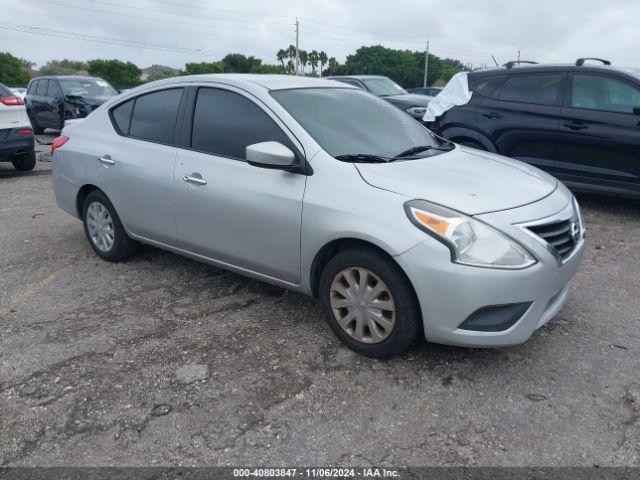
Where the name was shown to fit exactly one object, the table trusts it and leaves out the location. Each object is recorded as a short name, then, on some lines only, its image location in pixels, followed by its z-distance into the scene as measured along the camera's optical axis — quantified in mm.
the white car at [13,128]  8688
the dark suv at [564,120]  6066
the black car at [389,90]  10142
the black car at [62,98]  13219
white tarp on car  7199
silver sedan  2910
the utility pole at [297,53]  55250
